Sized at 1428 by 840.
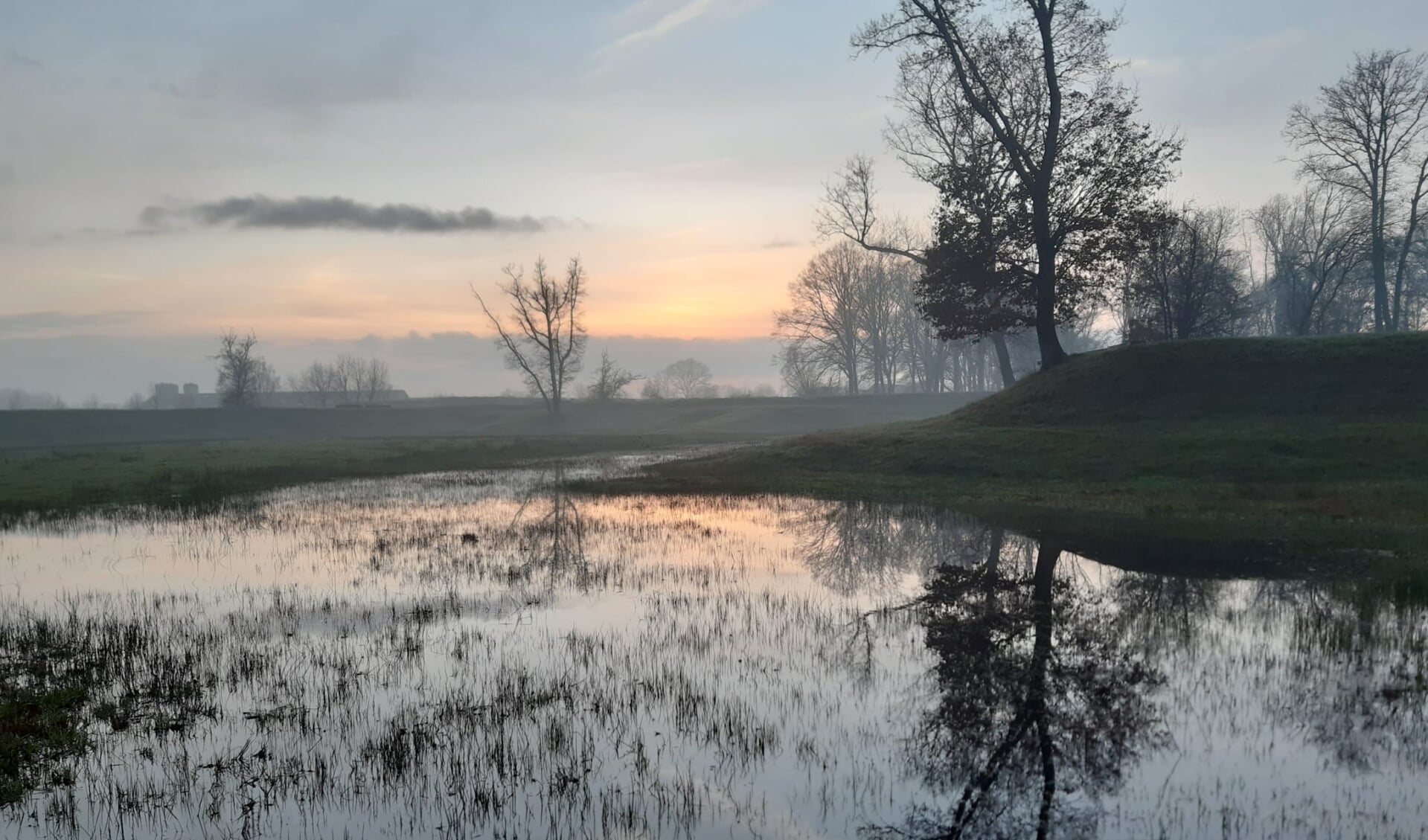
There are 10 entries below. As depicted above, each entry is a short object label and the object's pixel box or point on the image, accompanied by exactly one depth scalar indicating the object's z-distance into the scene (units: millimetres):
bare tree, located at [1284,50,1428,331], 46938
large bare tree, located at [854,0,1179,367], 35969
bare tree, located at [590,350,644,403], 103188
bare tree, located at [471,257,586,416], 85562
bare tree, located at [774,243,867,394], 93750
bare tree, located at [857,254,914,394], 96188
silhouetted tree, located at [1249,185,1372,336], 50781
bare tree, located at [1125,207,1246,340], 44656
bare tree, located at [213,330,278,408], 98438
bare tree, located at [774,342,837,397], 107250
